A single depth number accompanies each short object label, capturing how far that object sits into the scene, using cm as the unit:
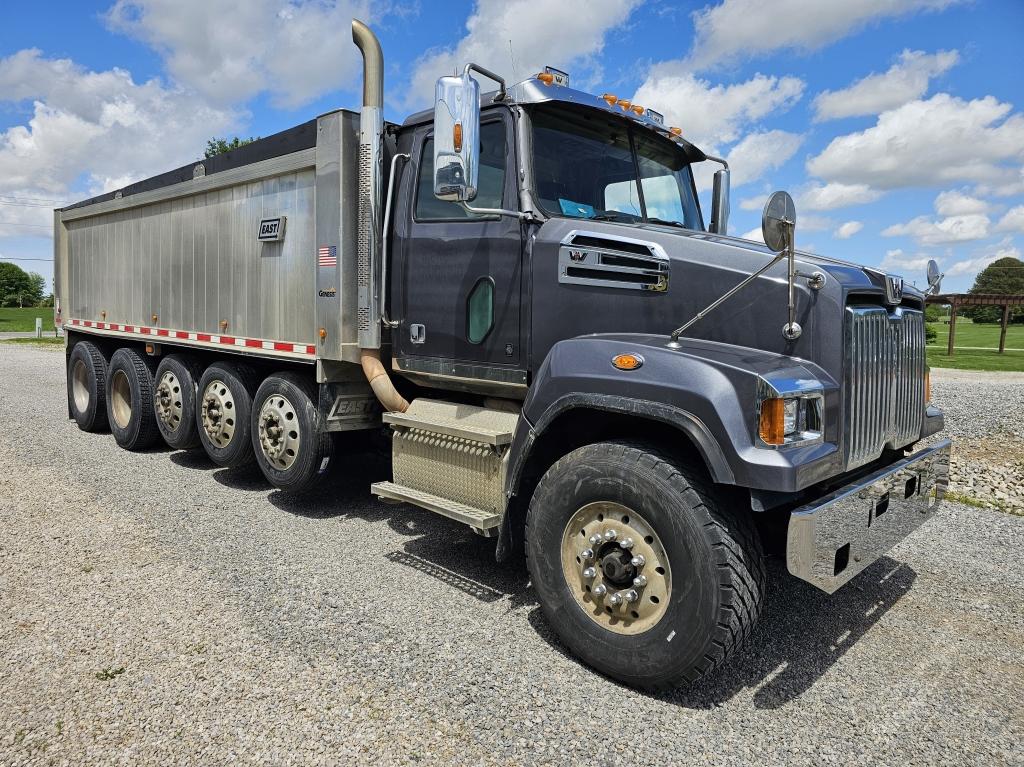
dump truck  306
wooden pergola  2139
